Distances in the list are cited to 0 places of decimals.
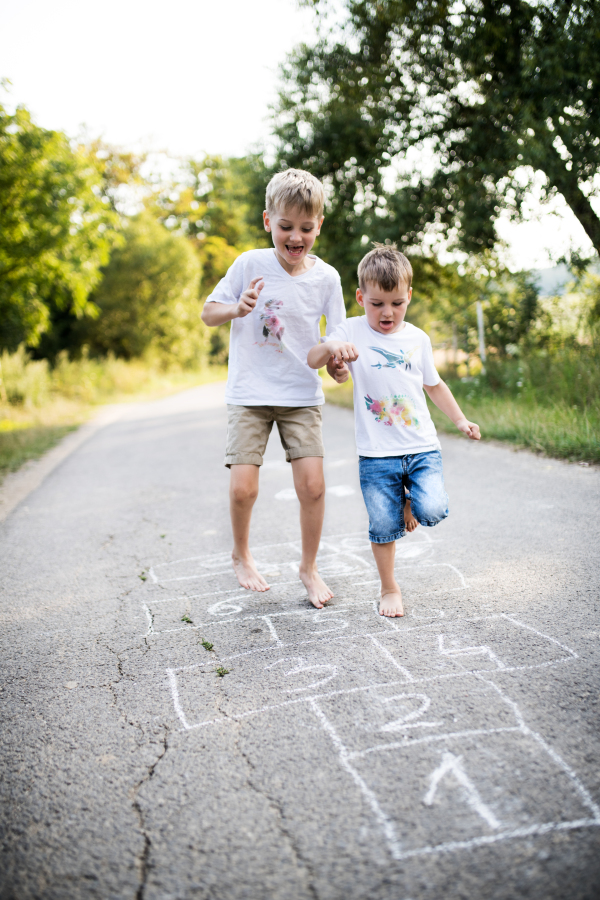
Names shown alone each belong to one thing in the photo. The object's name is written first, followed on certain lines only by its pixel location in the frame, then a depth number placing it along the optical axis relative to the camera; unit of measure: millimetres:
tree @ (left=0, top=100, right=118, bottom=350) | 13250
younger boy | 2885
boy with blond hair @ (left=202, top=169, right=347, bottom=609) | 3135
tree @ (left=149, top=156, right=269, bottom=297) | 37719
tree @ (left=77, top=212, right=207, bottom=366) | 28266
